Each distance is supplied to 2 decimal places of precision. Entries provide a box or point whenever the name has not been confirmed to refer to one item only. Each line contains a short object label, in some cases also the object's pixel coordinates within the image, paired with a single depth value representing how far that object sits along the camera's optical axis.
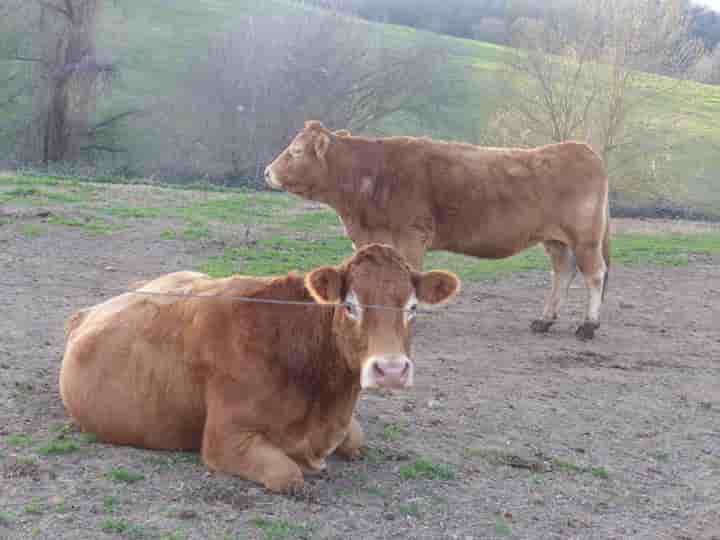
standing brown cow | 10.20
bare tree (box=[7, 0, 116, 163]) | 28.75
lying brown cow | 4.81
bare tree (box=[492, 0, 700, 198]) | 24.89
